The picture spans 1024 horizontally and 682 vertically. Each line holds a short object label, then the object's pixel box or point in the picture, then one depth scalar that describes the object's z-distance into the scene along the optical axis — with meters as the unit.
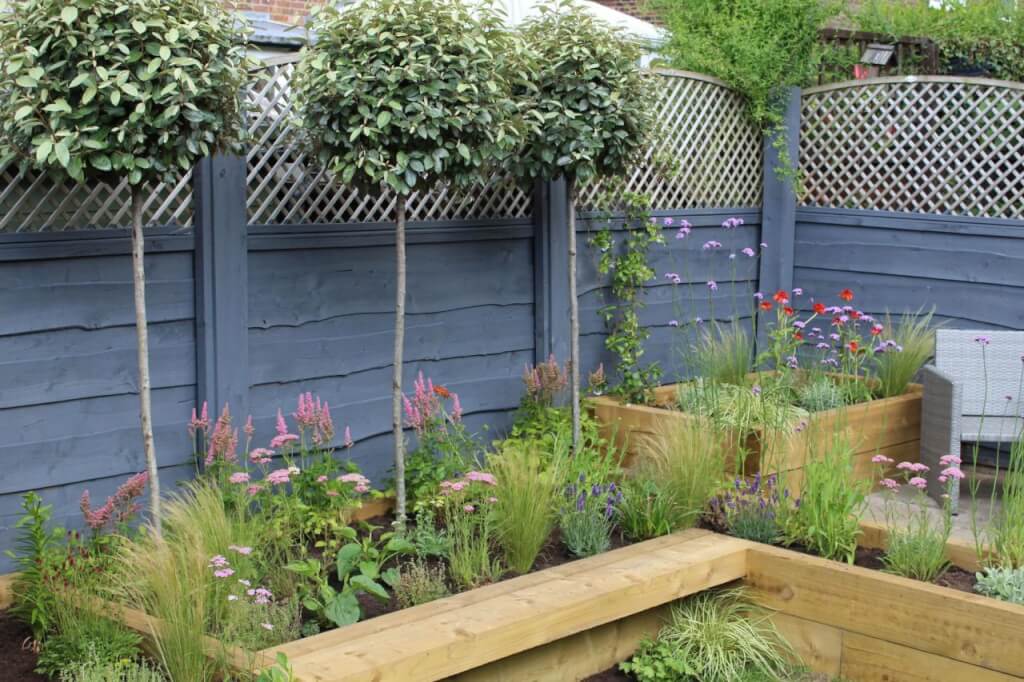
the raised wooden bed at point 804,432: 5.22
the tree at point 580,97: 5.05
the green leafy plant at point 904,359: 6.27
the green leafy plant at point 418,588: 3.94
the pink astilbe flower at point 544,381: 5.61
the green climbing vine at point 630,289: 6.09
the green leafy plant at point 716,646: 4.16
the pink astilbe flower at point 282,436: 4.18
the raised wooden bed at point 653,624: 3.42
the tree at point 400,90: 4.16
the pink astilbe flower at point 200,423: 4.27
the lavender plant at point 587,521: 4.49
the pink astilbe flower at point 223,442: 4.16
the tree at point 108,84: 3.47
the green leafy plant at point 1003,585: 3.95
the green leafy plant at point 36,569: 3.62
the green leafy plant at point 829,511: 4.44
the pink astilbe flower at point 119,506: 3.82
